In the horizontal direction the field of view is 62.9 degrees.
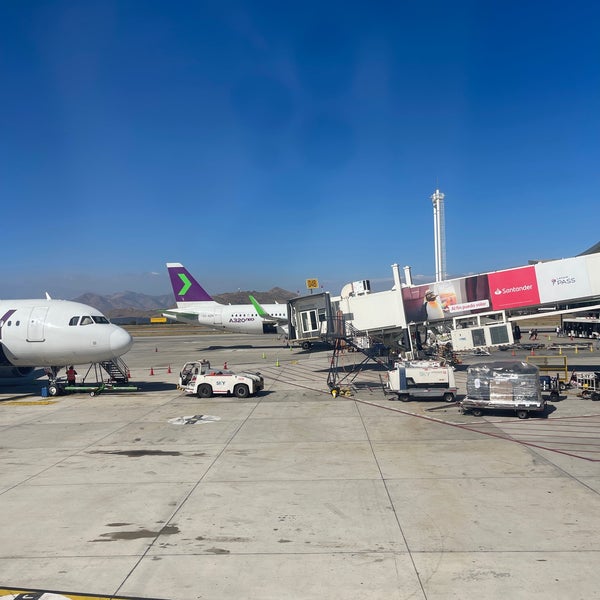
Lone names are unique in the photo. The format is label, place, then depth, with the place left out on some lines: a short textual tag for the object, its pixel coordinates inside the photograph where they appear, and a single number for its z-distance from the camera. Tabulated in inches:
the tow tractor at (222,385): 999.6
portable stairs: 1110.2
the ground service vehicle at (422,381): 905.4
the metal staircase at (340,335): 1077.9
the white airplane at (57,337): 998.4
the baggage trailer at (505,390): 741.9
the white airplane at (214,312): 2326.5
